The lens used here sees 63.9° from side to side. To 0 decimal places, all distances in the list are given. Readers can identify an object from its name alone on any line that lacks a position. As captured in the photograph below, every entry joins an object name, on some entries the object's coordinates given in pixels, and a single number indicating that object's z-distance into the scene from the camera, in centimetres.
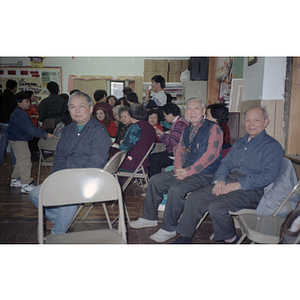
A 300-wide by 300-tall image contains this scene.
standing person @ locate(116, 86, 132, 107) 488
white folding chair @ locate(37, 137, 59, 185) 313
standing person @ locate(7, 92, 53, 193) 298
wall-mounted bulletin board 479
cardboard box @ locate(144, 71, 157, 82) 592
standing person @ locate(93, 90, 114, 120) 409
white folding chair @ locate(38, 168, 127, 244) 137
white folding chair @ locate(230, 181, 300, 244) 150
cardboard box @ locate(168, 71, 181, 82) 591
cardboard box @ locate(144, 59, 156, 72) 563
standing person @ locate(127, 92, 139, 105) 402
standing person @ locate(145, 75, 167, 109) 420
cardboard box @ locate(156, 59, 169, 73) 579
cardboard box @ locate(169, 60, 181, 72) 580
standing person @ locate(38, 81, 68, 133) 329
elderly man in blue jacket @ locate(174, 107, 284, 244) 179
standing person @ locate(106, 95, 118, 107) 500
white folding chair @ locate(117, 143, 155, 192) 258
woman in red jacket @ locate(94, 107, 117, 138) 396
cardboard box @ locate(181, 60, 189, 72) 586
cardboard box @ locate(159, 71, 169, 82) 590
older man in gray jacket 195
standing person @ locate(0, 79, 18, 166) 280
